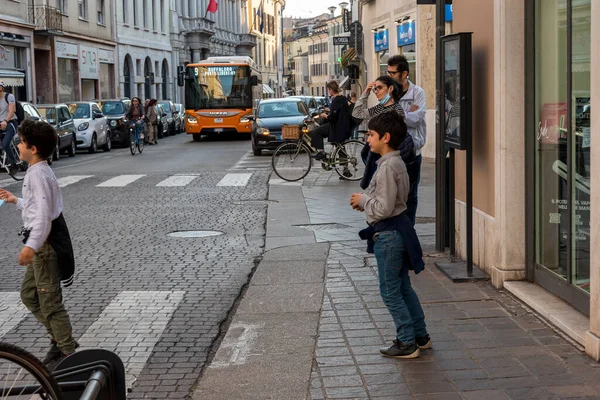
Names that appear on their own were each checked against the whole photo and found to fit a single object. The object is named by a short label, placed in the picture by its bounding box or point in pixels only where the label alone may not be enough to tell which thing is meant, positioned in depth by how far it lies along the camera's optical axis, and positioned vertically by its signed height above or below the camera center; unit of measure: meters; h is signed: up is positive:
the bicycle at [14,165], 19.86 -0.89
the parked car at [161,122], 42.27 -0.18
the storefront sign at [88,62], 46.31 +2.70
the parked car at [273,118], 26.20 -0.08
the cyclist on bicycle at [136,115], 28.83 +0.10
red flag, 69.75 +7.67
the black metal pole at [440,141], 8.71 -0.26
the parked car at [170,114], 45.50 +0.17
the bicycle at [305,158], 17.45 -0.76
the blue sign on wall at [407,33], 26.91 +2.19
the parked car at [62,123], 26.50 -0.08
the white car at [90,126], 29.89 -0.21
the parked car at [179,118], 48.19 -0.04
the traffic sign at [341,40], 41.53 +3.11
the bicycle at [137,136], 28.45 -0.50
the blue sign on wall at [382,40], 31.86 +2.38
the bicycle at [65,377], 3.59 -1.01
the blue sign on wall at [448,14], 19.53 +1.94
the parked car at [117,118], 34.06 +0.04
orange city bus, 36.75 +0.76
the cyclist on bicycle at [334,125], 17.08 -0.19
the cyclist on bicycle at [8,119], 19.39 +0.04
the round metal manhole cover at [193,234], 11.40 -1.33
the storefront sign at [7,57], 35.88 +2.35
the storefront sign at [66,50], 42.90 +3.05
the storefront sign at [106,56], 49.84 +3.17
